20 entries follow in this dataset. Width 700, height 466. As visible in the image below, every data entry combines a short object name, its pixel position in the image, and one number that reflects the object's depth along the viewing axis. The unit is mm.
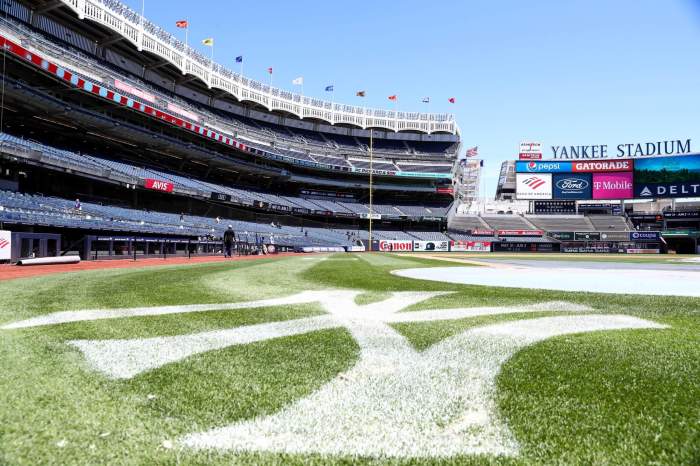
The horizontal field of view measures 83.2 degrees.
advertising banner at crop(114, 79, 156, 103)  32909
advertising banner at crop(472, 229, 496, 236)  61000
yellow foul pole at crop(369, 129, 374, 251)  53938
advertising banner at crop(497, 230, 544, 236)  59594
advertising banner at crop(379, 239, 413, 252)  55094
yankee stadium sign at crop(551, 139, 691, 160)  57531
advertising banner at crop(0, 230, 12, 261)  15656
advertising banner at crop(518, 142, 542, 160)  61938
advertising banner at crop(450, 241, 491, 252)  58562
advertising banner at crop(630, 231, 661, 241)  54656
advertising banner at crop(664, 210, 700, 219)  55812
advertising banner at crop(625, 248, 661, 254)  53219
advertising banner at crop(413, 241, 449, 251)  56938
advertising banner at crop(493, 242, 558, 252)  57781
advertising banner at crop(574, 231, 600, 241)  56875
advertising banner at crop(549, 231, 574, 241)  57562
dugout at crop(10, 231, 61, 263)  16672
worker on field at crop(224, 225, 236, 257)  21562
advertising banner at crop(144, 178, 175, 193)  32688
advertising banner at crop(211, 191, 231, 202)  40169
